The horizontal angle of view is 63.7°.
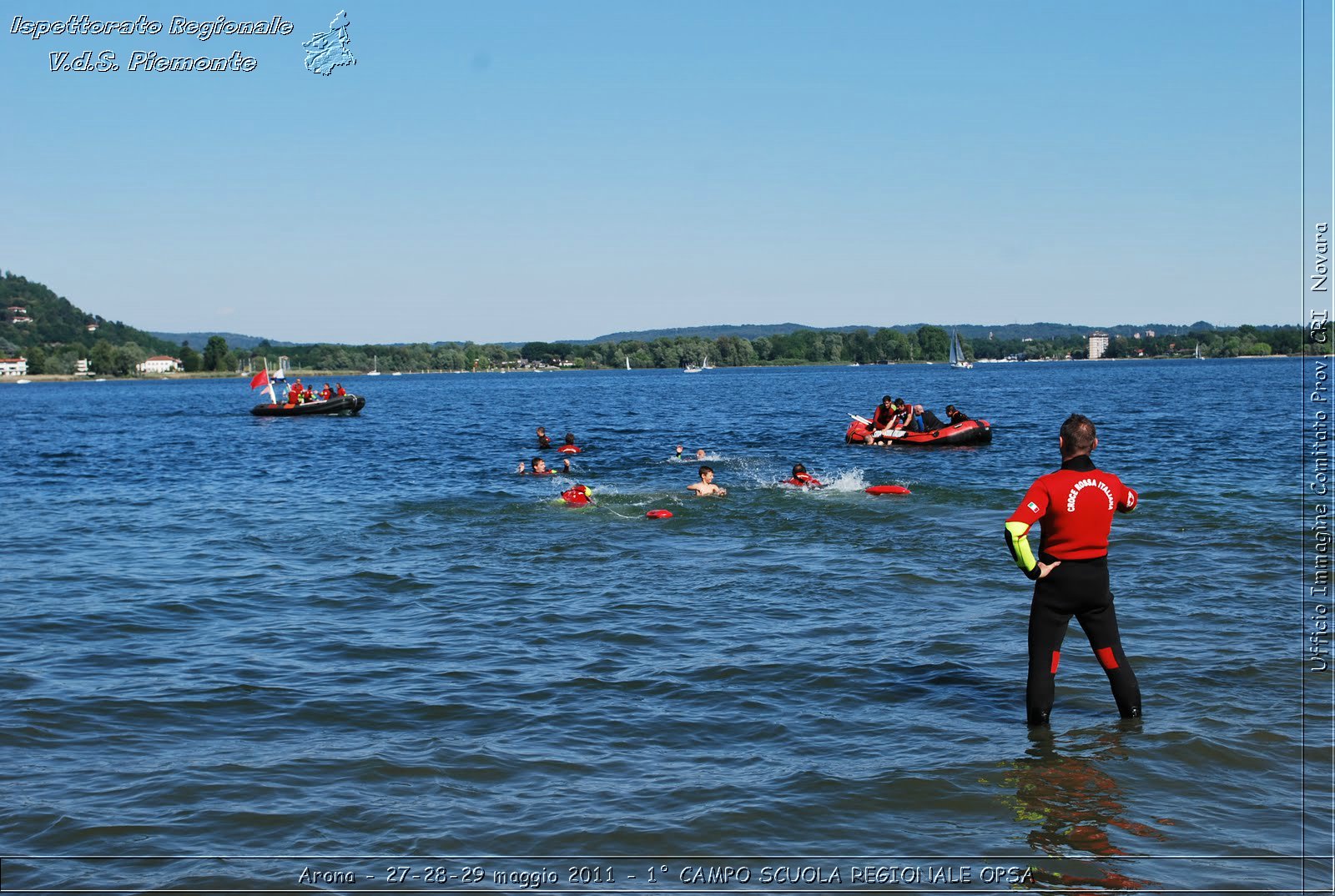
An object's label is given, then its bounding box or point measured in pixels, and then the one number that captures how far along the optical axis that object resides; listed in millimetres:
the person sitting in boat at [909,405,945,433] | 30109
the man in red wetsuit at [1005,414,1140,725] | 6785
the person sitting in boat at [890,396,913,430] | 30109
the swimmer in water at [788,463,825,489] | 20562
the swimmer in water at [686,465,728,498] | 19750
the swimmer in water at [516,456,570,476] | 23594
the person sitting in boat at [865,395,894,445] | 30375
